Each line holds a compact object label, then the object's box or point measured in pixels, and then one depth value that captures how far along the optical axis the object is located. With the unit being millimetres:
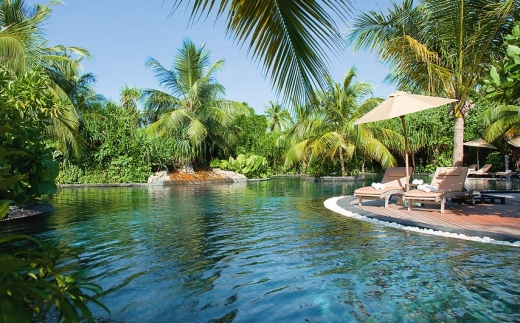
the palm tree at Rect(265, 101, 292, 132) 49250
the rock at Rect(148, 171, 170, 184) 21547
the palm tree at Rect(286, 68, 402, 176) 19795
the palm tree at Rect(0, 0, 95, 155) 6832
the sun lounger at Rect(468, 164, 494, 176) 21438
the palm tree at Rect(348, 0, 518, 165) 7812
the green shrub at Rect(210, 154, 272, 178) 25312
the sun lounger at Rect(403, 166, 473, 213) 7156
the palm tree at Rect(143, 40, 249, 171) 23297
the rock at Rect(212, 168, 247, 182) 23666
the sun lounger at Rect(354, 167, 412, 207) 8266
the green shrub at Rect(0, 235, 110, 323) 978
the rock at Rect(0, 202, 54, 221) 8352
